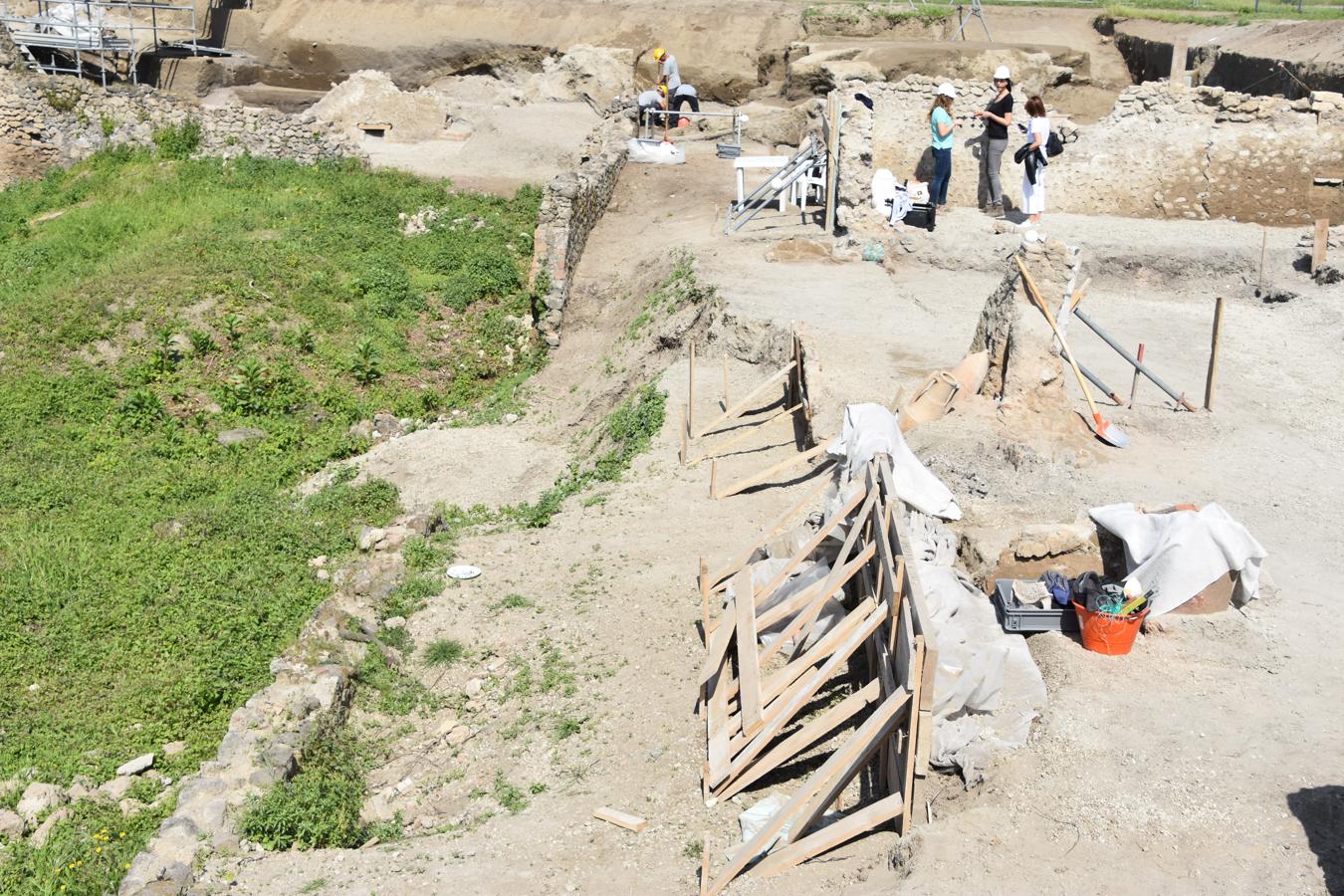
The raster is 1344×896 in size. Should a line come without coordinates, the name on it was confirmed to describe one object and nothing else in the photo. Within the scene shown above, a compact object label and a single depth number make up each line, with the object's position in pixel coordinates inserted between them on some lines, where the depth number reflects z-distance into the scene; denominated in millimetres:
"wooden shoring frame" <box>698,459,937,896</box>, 7035
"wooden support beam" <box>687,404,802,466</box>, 12516
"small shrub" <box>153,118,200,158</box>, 22703
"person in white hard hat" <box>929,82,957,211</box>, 17453
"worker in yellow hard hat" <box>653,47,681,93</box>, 24000
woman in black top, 17359
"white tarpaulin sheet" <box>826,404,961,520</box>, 10172
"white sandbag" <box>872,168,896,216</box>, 17219
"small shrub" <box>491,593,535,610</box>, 10875
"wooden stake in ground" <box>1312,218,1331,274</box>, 15938
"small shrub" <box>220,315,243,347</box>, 16438
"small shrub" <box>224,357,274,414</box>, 15516
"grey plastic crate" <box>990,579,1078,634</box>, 8594
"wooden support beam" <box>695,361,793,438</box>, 12406
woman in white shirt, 16844
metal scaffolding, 25203
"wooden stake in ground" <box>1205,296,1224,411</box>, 12328
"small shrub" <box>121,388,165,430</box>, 14906
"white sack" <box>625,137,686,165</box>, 21922
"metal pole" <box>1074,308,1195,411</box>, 12477
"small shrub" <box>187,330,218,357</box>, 16109
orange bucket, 8281
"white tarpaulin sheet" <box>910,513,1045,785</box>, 7430
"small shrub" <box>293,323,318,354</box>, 16625
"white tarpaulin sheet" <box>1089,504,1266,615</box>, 8562
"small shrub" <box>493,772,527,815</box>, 8391
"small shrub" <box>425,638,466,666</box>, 10367
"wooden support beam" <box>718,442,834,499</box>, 11453
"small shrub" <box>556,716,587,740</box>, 9008
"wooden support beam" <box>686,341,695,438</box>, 12656
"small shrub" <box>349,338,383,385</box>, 16438
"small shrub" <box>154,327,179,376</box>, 15766
